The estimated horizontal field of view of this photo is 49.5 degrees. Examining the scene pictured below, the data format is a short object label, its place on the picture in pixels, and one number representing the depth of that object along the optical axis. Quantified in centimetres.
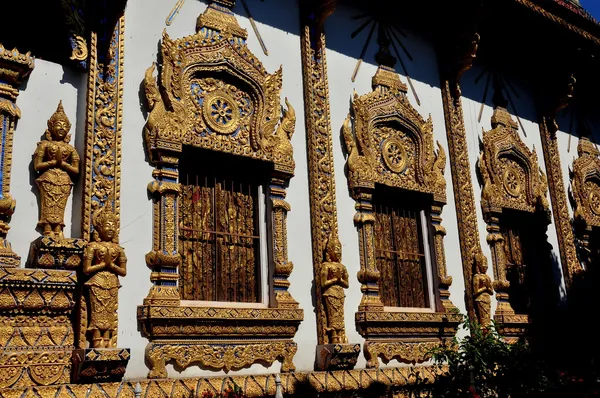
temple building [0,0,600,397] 548
